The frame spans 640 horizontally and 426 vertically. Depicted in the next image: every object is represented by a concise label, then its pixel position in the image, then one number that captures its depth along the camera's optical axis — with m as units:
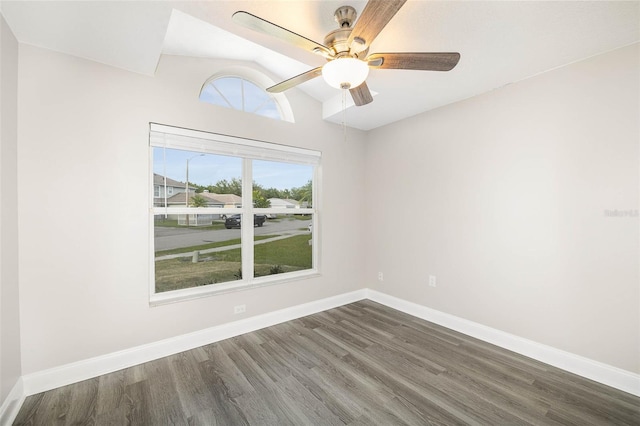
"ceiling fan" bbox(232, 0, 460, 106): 1.28
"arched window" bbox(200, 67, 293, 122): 2.75
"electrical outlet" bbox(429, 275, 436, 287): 3.12
